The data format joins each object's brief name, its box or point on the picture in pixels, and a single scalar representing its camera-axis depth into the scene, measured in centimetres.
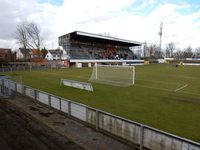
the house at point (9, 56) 7364
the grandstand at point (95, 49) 6380
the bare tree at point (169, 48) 15388
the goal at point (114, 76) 2381
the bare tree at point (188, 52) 14162
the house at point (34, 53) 9122
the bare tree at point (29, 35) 7547
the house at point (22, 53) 9348
